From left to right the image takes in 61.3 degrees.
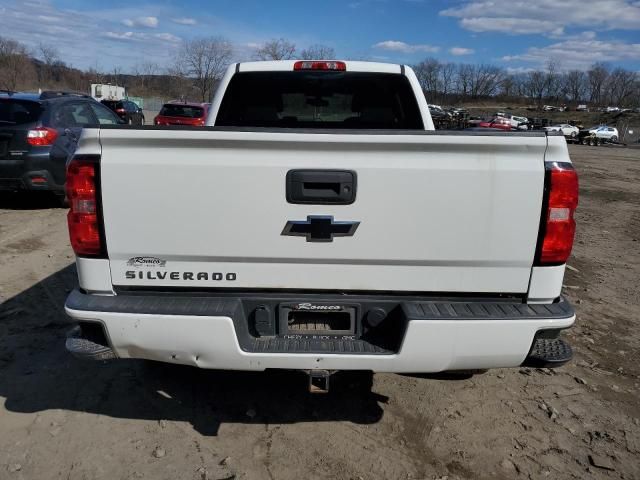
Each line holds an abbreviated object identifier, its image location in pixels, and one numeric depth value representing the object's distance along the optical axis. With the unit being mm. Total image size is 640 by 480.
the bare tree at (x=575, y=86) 130125
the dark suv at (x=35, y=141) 8148
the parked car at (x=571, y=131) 49719
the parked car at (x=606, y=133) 50625
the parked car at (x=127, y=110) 27878
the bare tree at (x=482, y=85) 132625
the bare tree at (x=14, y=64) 87688
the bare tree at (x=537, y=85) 131625
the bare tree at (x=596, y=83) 126562
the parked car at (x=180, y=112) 18953
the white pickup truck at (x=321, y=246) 2510
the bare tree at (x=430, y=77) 110750
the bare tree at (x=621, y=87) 119300
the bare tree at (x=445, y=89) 121362
